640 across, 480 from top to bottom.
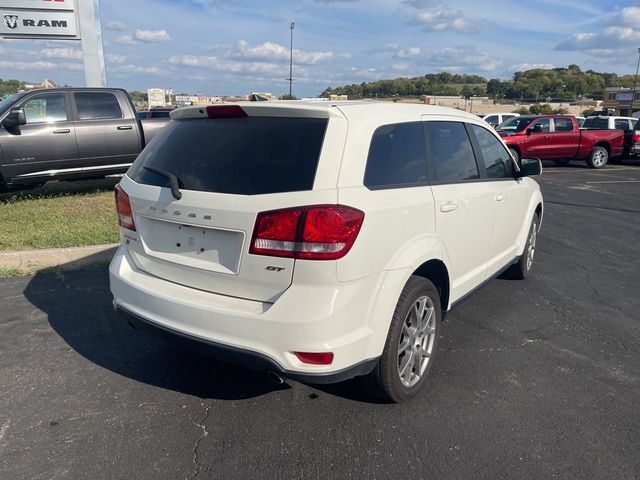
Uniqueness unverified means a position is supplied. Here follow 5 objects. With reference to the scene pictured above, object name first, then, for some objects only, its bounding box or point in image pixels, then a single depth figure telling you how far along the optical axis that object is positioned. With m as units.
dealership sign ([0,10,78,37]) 12.66
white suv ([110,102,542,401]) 2.45
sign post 12.60
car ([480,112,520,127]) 24.73
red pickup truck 16.50
